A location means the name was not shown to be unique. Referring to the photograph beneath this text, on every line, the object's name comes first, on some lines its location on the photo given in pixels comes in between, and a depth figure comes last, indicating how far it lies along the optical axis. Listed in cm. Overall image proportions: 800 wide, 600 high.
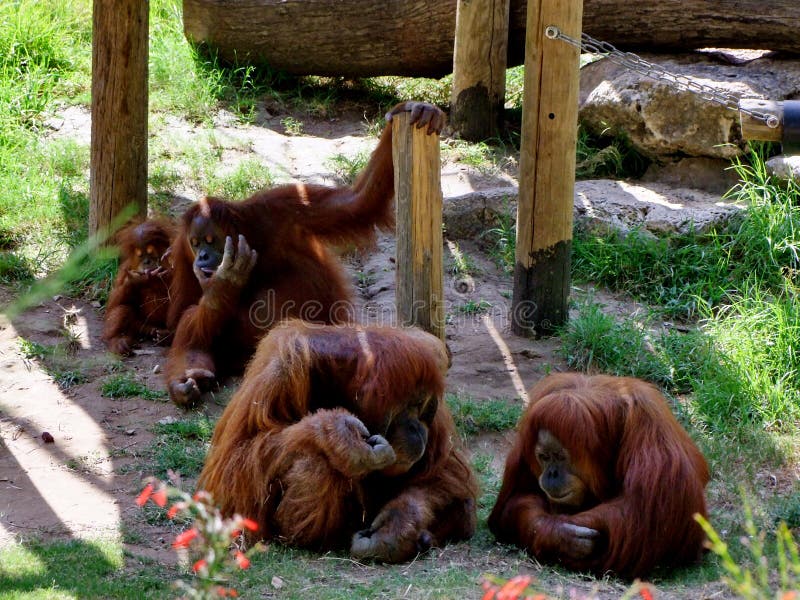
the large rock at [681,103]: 1344
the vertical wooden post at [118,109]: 1192
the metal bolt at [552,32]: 1014
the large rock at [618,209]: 1291
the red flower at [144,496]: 339
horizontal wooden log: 1418
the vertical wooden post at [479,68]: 1444
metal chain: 639
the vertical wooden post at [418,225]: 880
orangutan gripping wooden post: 1081
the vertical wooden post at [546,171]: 1060
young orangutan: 1186
